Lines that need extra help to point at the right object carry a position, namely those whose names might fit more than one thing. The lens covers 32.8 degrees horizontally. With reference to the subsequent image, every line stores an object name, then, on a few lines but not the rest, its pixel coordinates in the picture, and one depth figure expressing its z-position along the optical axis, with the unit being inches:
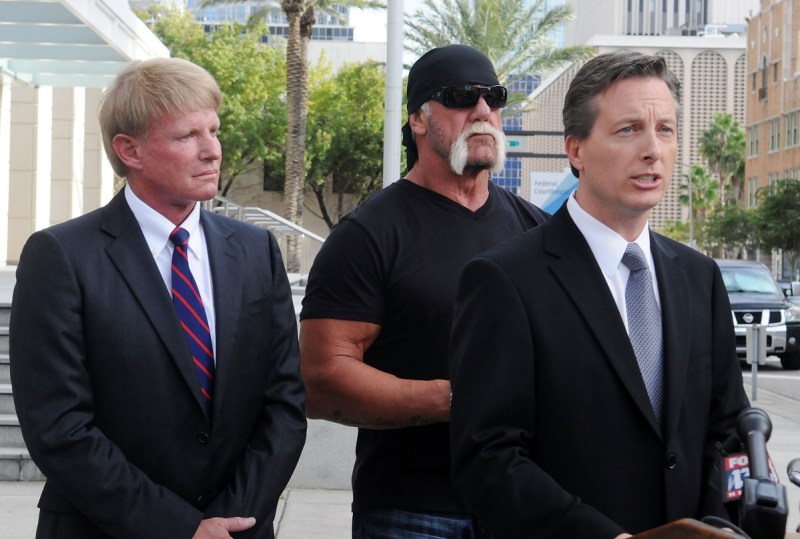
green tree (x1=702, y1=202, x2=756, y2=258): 2987.9
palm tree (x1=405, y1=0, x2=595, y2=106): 1519.4
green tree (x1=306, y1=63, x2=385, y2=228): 2475.4
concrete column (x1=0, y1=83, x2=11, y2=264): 1147.3
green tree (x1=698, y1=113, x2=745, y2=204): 4475.9
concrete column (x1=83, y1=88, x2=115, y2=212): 1478.8
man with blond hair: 121.3
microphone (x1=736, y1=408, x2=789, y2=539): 80.4
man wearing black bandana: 135.3
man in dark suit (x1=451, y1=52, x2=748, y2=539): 100.6
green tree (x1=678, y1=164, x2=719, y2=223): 4729.3
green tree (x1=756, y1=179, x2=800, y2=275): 2591.0
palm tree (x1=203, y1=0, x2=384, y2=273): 1473.9
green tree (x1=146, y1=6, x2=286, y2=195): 2363.4
